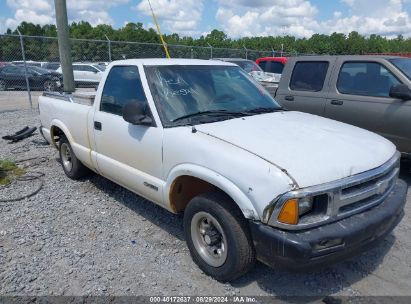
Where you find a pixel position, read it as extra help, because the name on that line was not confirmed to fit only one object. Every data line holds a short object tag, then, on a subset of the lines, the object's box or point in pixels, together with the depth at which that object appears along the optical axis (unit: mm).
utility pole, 7695
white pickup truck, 2541
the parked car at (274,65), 12789
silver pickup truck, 5234
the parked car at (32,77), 19031
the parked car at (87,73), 19766
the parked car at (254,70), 12041
